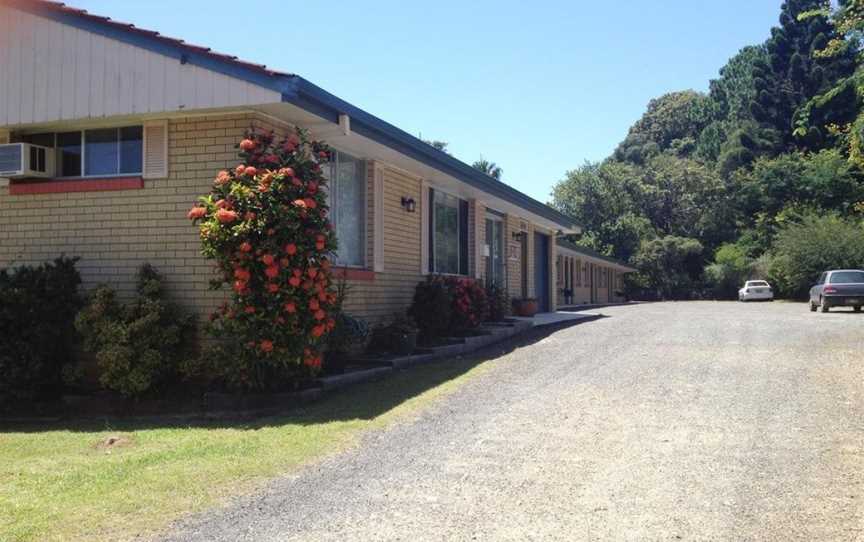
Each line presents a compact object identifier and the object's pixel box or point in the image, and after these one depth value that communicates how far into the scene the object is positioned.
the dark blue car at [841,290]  23.52
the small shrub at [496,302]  15.37
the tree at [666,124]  78.81
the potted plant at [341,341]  9.66
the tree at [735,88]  66.81
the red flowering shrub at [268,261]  7.87
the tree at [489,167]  50.00
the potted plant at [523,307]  18.88
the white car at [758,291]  43.38
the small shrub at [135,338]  8.25
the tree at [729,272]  50.38
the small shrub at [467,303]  13.23
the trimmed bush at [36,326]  8.74
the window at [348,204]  11.00
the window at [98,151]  9.59
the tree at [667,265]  52.59
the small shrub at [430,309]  12.58
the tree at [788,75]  46.91
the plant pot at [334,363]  9.60
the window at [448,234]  14.52
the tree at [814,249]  40.09
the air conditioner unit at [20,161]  9.55
